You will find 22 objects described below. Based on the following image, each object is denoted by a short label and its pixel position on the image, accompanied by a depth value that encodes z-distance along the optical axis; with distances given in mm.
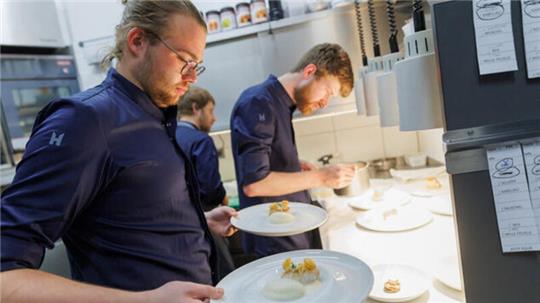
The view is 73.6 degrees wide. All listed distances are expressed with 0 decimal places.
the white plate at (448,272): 879
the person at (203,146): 1916
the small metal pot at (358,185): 1779
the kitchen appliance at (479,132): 627
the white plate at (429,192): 1647
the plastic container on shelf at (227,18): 2268
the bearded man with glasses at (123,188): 647
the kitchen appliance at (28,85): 2143
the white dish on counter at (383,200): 1552
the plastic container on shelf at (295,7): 2223
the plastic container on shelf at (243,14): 2248
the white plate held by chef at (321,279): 719
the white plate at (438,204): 1397
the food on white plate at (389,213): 1428
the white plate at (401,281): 861
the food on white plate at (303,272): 796
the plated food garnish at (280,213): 1223
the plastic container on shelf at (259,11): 2211
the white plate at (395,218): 1321
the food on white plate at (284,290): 746
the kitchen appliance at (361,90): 1271
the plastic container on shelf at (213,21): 2285
